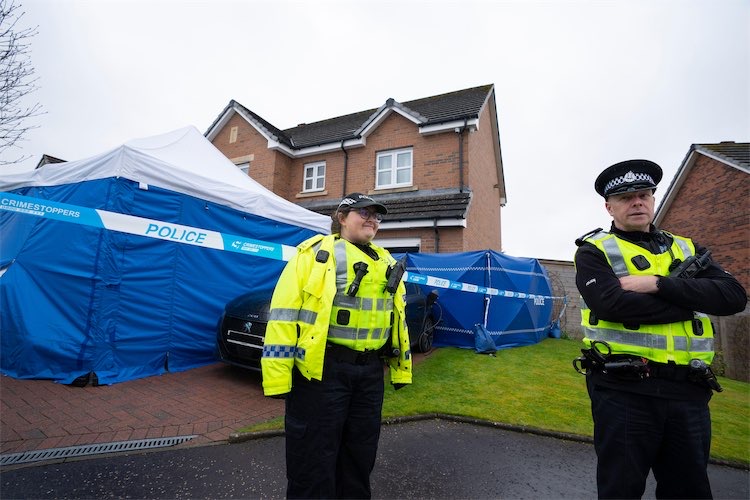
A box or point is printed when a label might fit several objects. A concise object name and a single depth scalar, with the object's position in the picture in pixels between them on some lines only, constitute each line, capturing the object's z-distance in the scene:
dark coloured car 4.58
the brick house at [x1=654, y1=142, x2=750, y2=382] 11.77
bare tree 5.08
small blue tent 7.80
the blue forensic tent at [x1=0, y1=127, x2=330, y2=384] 4.62
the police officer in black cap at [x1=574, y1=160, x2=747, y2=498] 1.68
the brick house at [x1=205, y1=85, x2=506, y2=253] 10.41
